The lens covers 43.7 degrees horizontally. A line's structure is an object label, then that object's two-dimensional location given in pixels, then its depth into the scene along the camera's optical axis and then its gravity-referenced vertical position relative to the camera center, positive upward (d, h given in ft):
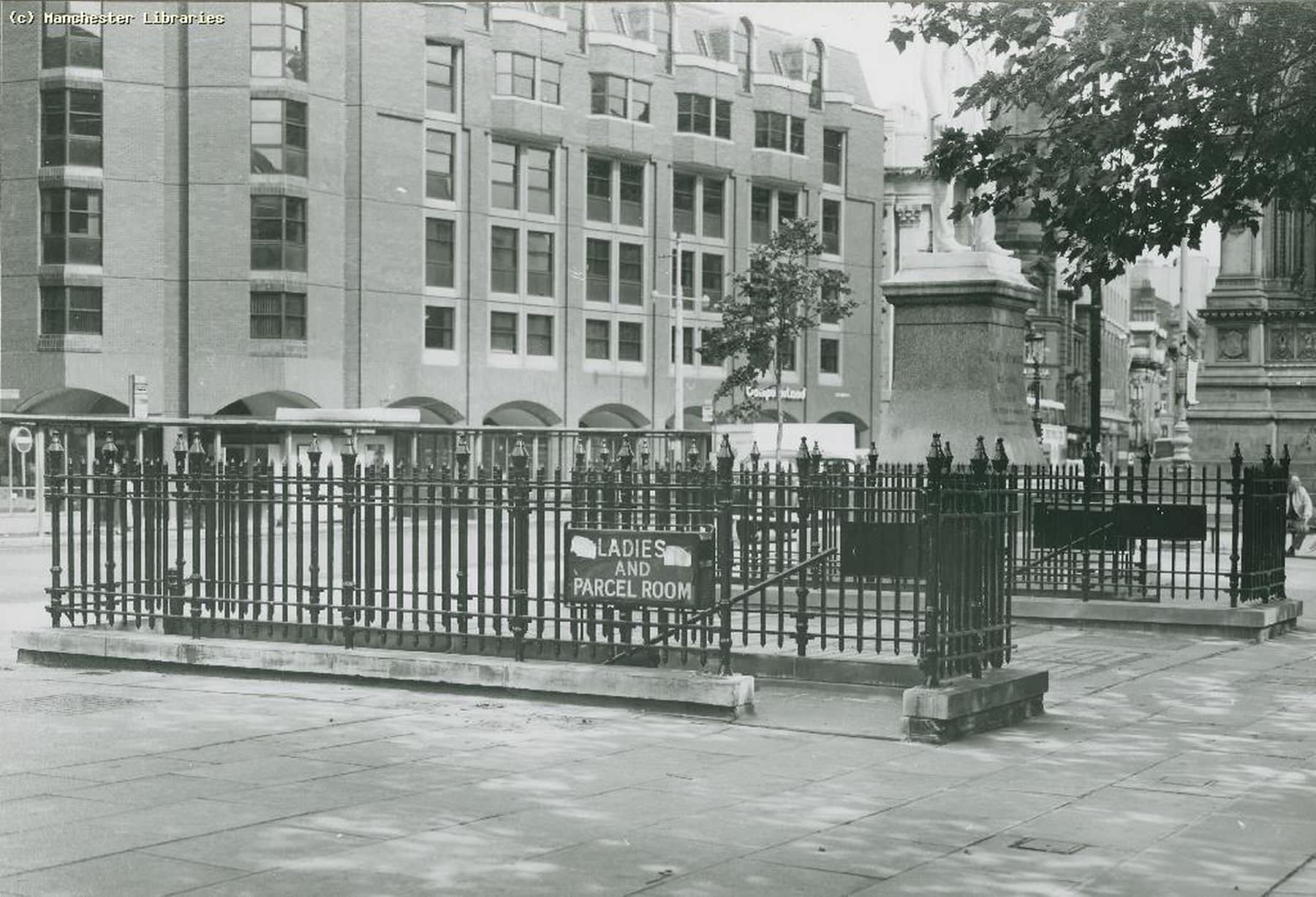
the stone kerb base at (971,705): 33.22 -5.93
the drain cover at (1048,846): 24.22 -6.31
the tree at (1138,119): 36.37 +7.11
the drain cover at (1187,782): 29.25 -6.44
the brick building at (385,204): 169.99 +25.31
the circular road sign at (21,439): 134.00 -1.58
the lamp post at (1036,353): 141.69 +6.58
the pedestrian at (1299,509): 97.91 -5.11
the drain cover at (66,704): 36.50 -6.47
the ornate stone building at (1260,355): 116.98 +5.04
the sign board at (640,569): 35.42 -3.23
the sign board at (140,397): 142.41 +2.06
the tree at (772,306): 183.62 +13.24
